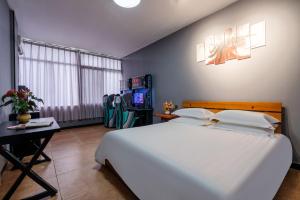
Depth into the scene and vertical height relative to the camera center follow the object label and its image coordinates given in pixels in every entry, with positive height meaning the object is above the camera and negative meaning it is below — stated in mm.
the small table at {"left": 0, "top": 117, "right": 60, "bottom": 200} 1337 -371
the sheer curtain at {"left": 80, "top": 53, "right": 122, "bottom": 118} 5191 +696
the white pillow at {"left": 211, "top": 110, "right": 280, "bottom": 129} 1959 -298
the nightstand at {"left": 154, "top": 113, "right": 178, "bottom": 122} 3346 -411
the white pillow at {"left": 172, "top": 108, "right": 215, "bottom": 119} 2657 -279
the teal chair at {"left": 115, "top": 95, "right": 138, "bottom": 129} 4266 -493
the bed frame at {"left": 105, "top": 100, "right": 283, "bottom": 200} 2124 -156
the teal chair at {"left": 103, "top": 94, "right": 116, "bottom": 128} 4925 -441
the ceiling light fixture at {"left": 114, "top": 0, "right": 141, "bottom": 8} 2111 +1363
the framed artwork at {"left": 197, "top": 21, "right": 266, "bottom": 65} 2348 +942
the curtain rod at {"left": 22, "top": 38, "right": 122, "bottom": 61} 4167 +1627
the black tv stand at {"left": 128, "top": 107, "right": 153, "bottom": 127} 4289 -497
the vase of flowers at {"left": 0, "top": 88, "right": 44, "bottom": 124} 1864 -55
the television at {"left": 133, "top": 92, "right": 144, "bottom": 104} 4667 +14
